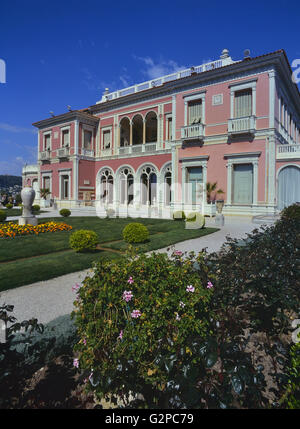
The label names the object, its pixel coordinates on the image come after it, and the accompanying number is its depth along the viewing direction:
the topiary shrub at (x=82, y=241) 7.80
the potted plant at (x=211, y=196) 17.97
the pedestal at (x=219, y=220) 14.28
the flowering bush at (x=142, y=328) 1.99
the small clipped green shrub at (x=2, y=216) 14.71
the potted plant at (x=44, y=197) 28.62
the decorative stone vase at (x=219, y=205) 16.53
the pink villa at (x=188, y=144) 16.72
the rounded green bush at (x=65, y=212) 18.98
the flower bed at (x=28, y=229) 10.89
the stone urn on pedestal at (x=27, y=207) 12.55
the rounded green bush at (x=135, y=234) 8.84
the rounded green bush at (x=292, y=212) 11.03
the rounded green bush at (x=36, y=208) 23.80
